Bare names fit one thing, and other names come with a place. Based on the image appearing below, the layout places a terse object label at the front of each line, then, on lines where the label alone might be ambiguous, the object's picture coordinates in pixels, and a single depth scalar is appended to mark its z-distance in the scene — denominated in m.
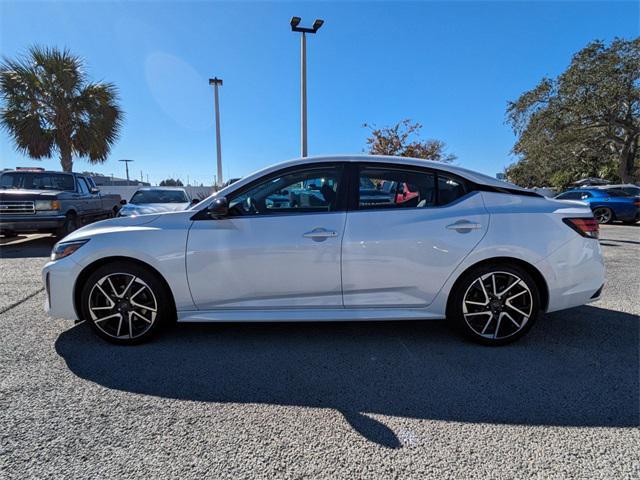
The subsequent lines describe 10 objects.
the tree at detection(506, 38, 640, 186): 21.05
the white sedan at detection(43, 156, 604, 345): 2.85
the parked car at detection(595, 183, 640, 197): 13.05
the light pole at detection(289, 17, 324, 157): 11.08
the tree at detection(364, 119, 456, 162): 28.53
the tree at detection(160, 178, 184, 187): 54.92
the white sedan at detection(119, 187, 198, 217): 8.85
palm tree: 13.62
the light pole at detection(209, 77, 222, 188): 20.08
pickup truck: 7.59
